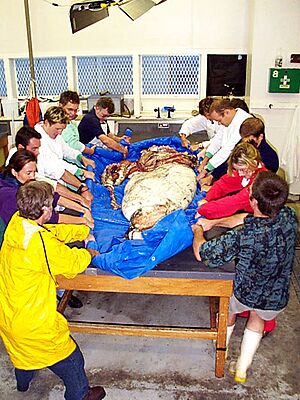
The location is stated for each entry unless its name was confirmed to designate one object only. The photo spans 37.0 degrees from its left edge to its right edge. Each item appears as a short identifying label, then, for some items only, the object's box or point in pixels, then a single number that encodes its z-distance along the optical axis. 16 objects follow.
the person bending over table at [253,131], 3.17
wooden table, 2.41
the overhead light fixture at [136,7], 4.15
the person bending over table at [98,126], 4.34
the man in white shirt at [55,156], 3.30
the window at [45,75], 6.43
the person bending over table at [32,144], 2.98
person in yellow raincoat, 2.08
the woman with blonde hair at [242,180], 2.69
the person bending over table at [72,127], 3.94
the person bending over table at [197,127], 4.75
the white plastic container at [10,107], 6.35
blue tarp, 2.38
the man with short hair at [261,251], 2.16
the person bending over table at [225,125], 3.72
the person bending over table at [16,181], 2.52
